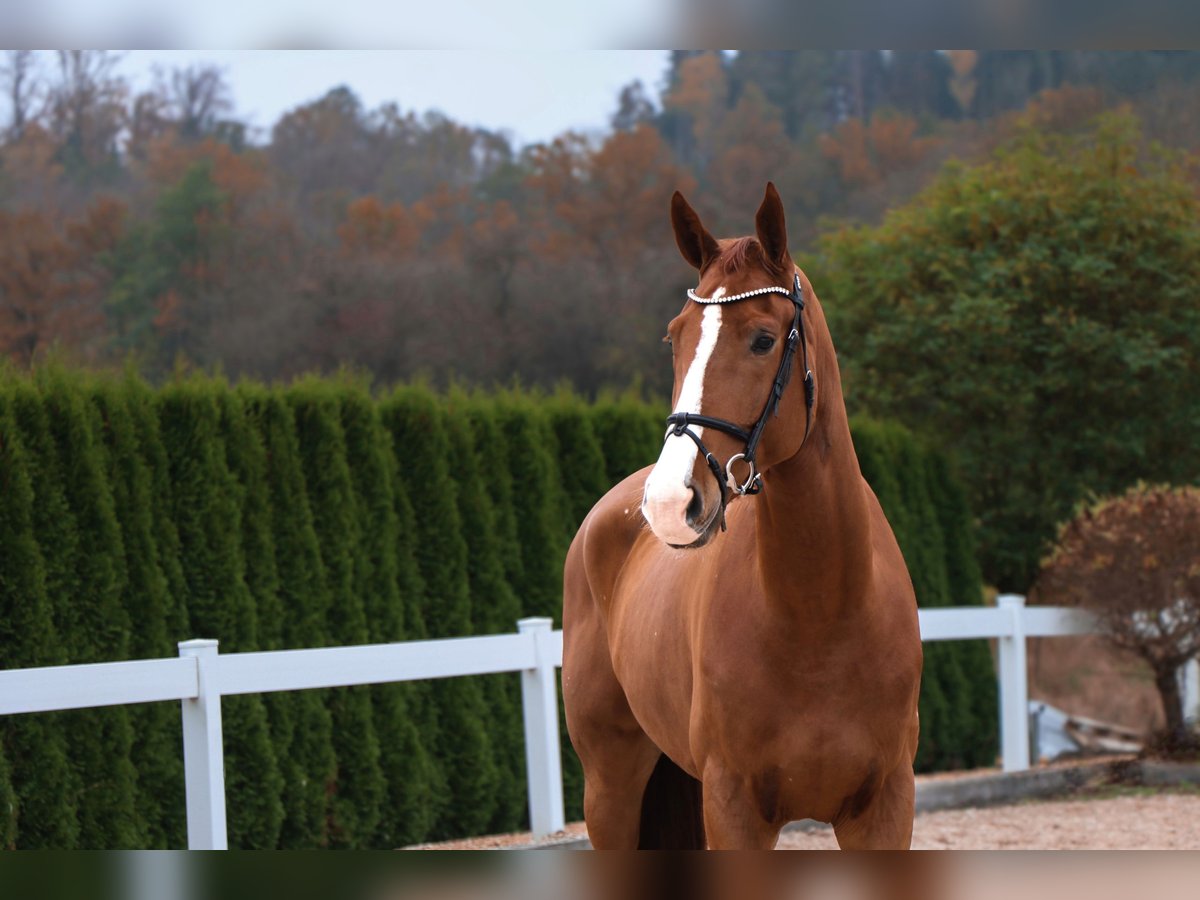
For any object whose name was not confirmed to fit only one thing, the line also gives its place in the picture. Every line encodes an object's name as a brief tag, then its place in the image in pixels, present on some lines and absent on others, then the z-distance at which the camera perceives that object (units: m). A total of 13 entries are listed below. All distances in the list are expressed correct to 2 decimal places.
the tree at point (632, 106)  68.25
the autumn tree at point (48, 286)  46.53
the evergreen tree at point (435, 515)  16.66
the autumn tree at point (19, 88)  51.37
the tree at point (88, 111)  53.00
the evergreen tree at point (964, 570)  23.37
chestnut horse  6.01
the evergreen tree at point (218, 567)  13.88
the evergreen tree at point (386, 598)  15.45
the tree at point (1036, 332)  25.05
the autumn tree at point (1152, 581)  19.37
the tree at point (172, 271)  50.69
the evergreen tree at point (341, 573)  15.07
